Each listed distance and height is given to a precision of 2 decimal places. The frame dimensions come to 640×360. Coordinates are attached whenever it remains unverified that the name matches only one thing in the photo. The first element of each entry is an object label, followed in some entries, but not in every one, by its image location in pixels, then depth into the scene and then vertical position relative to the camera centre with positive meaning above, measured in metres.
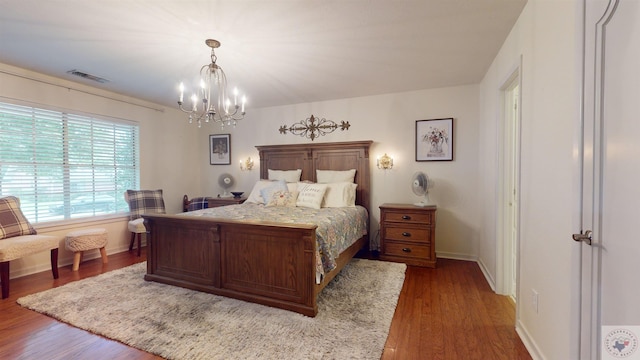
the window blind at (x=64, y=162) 3.20 +0.18
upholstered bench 2.59 -0.74
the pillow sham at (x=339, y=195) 3.80 -0.28
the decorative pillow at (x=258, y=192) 4.09 -0.26
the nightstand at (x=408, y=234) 3.49 -0.77
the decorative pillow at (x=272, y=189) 3.90 -0.20
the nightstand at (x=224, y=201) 4.65 -0.44
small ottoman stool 3.31 -0.82
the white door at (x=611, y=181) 0.95 -0.02
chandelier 2.46 +1.18
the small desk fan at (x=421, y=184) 3.68 -0.12
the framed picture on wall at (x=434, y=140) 3.84 +0.52
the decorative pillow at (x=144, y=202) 4.18 -0.43
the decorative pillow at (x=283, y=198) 3.79 -0.32
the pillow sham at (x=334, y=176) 4.20 -0.01
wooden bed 2.29 -0.79
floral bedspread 2.44 -0.47
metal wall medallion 4.50 +0.82
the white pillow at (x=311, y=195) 3.69 -0.27
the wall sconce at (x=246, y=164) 5.12 +0.22
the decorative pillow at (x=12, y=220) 2.85 -0.49
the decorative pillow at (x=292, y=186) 4.00 -0.16
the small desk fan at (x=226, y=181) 5.18 -0.11
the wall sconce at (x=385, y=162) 4.16 +0.21
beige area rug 1.82 -1.16
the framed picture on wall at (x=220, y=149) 5.33 +0.52
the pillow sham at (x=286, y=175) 4.53 +0.01
